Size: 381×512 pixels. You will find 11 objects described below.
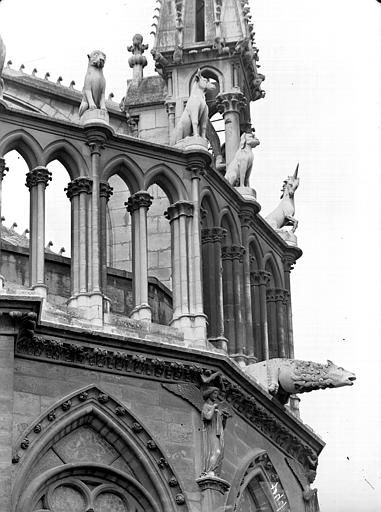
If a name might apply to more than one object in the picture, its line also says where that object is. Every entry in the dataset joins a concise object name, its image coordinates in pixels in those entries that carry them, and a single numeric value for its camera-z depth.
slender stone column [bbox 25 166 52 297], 38.81
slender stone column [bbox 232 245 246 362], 42.03
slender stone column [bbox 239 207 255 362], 42.46
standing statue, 38.56
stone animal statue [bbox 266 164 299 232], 46.25
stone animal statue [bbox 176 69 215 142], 41.75
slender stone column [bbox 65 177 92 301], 39.23
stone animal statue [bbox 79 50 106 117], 40.66
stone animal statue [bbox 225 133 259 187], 43.97
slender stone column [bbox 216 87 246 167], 45.88
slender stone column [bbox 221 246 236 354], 42.06
